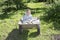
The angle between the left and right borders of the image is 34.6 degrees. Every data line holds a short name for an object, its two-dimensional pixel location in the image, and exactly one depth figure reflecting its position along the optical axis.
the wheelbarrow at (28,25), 4.07
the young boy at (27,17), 4.13
